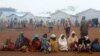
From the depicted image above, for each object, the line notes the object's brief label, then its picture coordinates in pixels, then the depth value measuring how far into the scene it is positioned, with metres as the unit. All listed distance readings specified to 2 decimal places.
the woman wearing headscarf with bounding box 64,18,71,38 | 14.36
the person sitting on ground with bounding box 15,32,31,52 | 11.29
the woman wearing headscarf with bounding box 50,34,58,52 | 11.16
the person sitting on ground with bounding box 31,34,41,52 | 11.30
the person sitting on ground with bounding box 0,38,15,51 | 11.41
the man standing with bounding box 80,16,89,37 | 12.48
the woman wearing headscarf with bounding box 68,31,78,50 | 11.28
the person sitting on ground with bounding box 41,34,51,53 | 10.95
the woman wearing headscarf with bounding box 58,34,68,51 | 11.31
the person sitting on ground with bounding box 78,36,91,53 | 10.65
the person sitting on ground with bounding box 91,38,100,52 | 10.97
